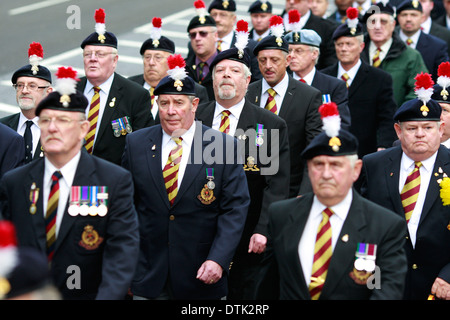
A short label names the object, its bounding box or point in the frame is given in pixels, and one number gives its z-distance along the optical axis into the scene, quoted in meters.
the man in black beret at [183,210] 14.72
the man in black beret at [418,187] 14.98
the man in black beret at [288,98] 18.55
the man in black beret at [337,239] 12.15
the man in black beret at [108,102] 18.92
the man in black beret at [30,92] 18.02
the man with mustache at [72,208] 12.56
